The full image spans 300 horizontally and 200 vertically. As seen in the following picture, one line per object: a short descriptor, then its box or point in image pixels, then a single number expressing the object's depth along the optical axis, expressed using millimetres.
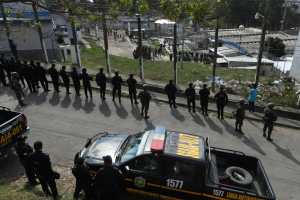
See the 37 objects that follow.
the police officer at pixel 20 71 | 16562
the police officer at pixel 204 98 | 14047
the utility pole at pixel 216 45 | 14330
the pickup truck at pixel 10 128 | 9656
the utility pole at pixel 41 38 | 18084
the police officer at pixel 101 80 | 15203
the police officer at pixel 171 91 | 14578
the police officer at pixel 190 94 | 14336
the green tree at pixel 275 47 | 38969
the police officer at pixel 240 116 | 12734
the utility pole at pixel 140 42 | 15434
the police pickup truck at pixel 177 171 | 7574
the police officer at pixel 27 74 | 15900
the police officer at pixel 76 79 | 15420
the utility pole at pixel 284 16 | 57375
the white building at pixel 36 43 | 27641
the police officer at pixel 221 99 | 13703
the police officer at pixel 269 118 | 12234
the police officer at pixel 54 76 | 15633
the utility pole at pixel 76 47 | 17464
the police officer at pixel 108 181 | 6918
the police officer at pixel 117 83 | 14921
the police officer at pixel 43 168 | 7844
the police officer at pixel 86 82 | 15194
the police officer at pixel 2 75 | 16831
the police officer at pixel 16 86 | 14133
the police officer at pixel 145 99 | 13602
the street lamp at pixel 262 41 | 13953
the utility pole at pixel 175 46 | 15066
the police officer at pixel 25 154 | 8531
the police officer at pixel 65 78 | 15639
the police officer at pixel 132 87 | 14789
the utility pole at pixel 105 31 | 10795
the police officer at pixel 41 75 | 15906
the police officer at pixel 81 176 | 7469
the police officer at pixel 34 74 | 15789
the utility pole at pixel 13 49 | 20172
